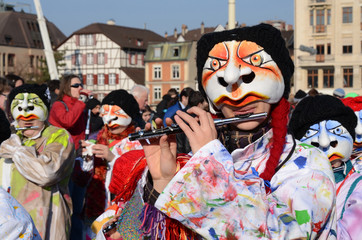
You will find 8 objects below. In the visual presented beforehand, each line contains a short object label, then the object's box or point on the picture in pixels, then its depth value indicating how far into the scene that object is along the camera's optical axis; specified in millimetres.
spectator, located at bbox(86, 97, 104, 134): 7977
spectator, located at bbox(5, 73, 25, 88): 8919
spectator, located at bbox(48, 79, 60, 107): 8734
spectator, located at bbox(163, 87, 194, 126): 8324
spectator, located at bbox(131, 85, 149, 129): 7875
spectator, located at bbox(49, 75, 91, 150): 6734
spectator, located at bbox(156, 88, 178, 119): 10137
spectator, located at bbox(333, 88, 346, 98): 10047
